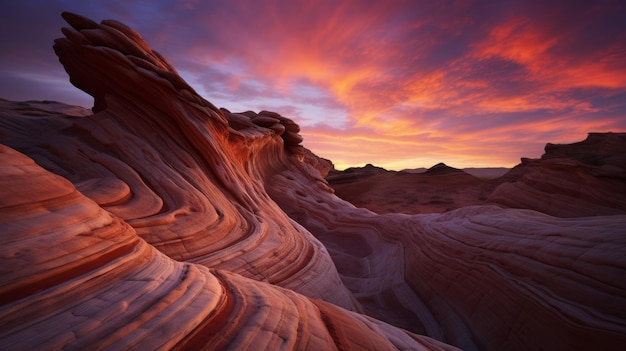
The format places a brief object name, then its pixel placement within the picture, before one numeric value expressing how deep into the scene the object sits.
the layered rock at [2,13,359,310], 4.24
